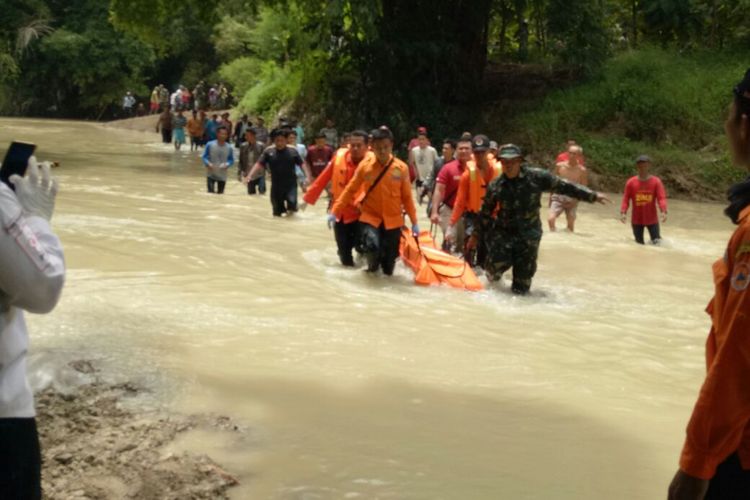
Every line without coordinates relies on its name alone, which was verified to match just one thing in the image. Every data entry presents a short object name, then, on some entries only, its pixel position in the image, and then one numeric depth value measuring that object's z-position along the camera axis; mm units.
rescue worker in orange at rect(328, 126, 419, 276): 10016
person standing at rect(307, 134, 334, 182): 16734
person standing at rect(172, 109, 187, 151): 32062
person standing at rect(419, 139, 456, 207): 14266
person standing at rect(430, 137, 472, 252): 11445
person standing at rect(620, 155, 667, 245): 13523
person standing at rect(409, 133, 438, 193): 18000
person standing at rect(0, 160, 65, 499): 2348
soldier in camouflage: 9250
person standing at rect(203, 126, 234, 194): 17469
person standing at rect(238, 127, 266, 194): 18289
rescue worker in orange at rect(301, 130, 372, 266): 10359
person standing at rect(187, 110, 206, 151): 31891
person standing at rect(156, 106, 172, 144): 34594
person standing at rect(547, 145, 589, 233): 14773
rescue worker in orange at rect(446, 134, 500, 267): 10586
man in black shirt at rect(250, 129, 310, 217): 14688
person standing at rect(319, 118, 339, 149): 22812
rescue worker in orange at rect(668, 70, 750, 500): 2160
